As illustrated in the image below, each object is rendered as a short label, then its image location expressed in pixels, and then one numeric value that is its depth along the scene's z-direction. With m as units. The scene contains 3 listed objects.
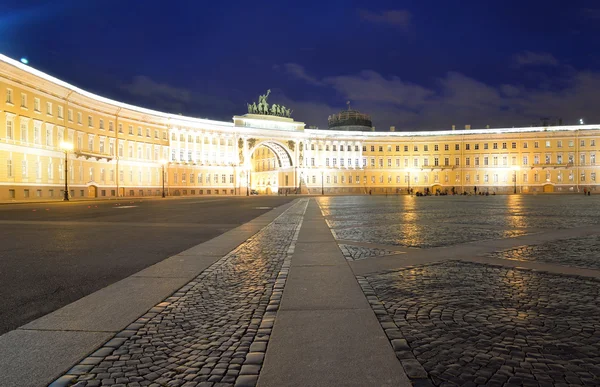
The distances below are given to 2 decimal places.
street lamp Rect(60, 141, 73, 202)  48.67
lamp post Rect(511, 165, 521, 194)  110.43
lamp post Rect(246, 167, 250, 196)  101.75
